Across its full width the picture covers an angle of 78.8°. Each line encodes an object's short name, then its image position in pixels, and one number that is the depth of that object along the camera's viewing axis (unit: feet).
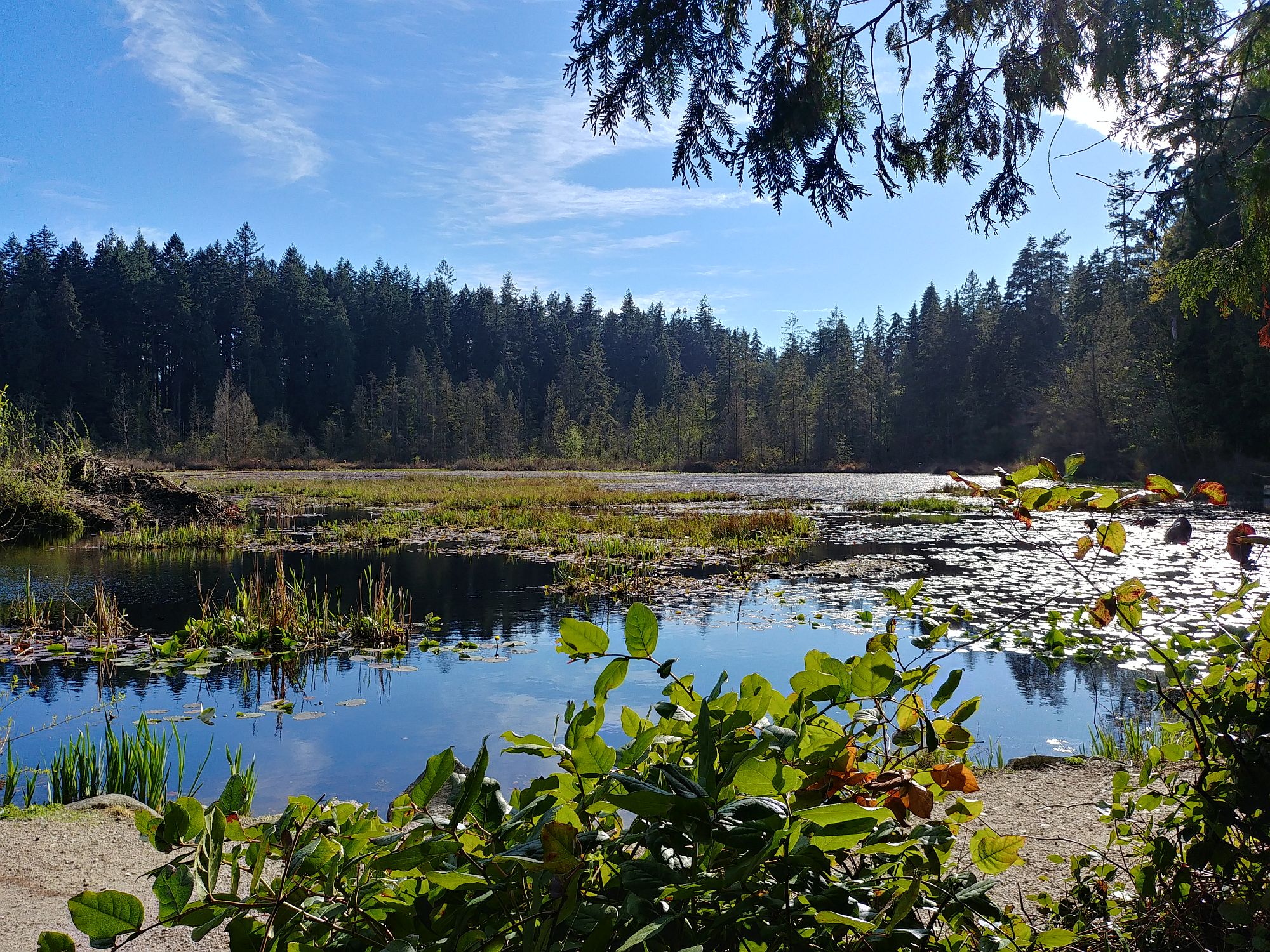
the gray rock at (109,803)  13.94
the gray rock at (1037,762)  15.33
